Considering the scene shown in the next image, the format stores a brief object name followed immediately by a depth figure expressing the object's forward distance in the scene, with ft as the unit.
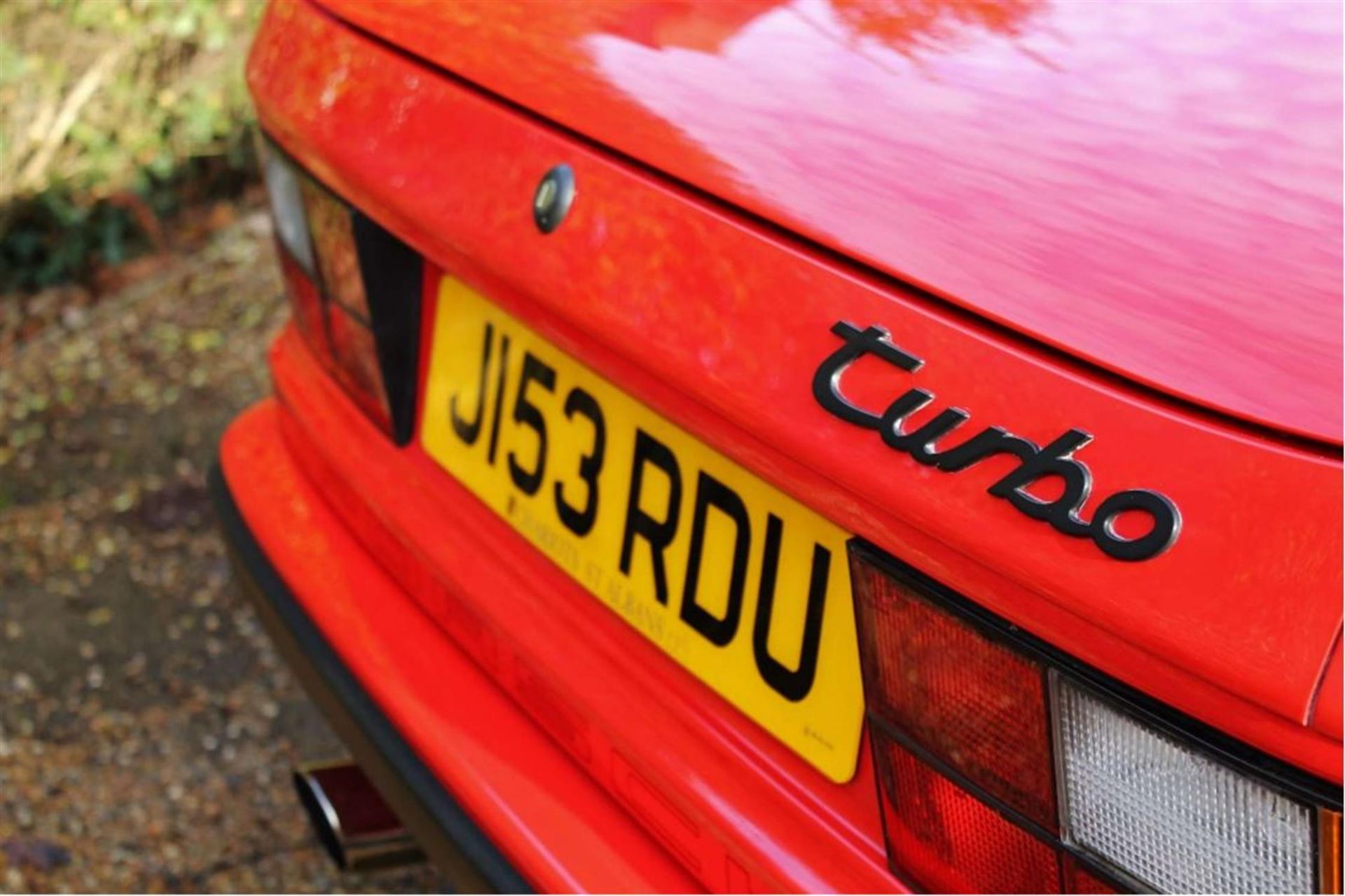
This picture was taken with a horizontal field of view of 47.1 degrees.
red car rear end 3.49
